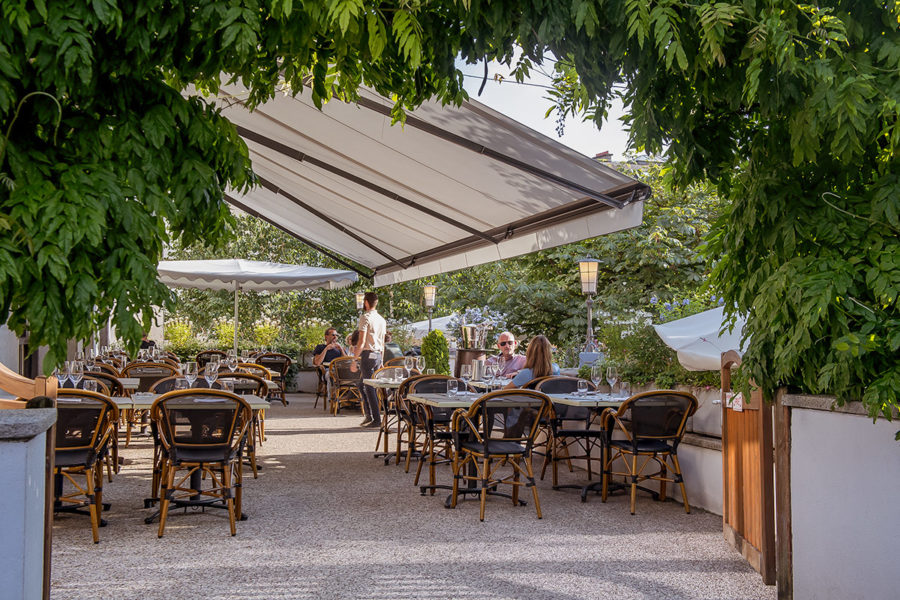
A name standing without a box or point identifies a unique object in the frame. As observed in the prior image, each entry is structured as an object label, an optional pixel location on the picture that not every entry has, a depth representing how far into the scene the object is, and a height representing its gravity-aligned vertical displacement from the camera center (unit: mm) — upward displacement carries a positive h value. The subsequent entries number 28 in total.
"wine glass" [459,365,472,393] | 7516 -236
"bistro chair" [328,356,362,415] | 12289 -452
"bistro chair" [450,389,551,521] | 5676 -595
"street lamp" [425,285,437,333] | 16438 +1101
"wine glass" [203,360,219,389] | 6295 -190
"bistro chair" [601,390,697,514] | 5848 -549
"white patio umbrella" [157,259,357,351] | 12953 +1178
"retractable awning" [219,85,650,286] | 6258 +1646
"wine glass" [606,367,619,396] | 6383 -215
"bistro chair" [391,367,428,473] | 7445 -638
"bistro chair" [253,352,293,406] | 13145 -238
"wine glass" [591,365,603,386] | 6586 -214
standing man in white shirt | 10766 +36
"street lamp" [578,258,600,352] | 9750 +872
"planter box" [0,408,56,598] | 2182 -406
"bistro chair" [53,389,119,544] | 4793 -517
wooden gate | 4039 -706
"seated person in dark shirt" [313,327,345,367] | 14003 -25
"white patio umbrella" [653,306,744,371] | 5492 +62
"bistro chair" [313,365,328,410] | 13753 -524
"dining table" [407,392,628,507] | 6080 -396
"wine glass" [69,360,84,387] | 5980 -169
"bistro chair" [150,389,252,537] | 4996 -537
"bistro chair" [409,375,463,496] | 6604 -629
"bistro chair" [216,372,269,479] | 6957 -360
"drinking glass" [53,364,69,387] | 5945 -199
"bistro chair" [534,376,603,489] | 6695 -655
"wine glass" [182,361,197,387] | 5968 -172
